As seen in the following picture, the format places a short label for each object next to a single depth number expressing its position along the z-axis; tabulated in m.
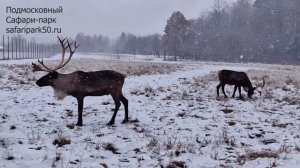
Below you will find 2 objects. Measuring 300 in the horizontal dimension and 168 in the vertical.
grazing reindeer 16.31
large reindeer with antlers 9.98
